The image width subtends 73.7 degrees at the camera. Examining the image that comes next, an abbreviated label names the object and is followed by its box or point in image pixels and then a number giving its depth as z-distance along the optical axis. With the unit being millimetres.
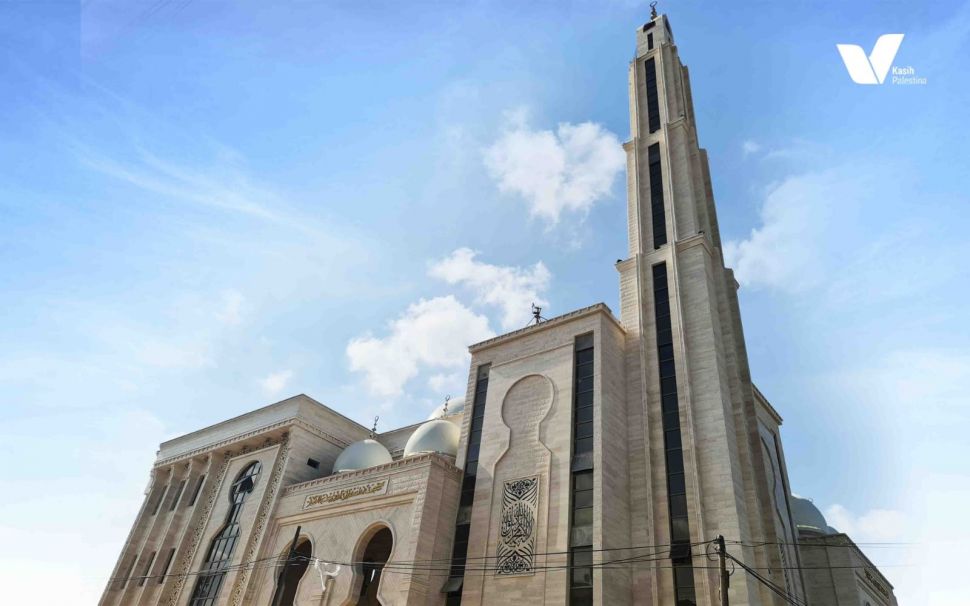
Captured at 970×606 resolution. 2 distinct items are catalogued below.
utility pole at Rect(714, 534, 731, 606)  14772
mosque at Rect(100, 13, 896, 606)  22438
